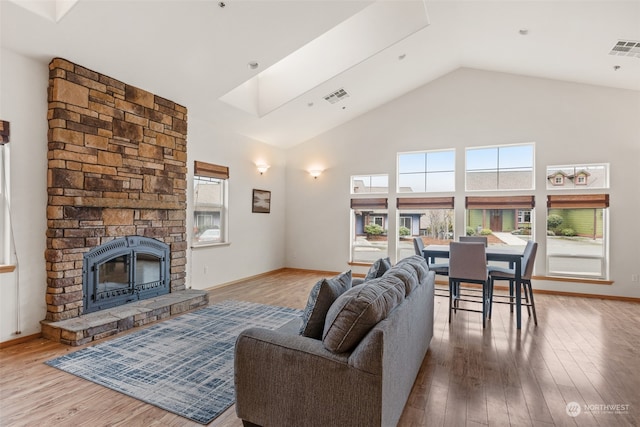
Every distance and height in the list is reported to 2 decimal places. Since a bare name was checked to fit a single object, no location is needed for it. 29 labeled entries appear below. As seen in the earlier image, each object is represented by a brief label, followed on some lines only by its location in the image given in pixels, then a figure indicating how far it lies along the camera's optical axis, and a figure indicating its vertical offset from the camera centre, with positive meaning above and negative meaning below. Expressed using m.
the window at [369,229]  6.69 -0.31
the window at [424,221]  6.16 -0.11
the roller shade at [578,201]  5.16 +0.27
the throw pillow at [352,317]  1.66 -0.54
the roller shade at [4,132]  3.06 +0.74
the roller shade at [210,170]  5.12 +0.71
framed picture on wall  6.50 +0.25
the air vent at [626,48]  3.84 +2.09
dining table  3.70 -0.51
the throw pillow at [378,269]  2.69 -0.46
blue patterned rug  2.25 -1.29
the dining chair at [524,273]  3.91 -0.71
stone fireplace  3.36 +0.48
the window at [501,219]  5.65 -0.04
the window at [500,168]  5.68 +0.88
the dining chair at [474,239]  5.04 -0.36
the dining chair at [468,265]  3.84 -0.60
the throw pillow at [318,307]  1.95 -0.57
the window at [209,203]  5.25 +0.16
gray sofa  1.57 -0.81
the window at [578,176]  5.23 +0.68
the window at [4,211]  3.15 -0.01
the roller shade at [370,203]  6.61 +0.25
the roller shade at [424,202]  6.09 +0.25
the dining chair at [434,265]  4.46 -0.71
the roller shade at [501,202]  5.57 +0.25
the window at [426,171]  6.20 +0.87
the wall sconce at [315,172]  7.10 +0.92
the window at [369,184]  6.67 +0.66
